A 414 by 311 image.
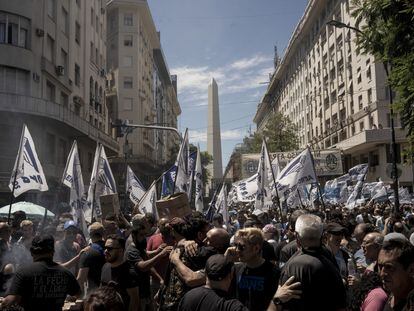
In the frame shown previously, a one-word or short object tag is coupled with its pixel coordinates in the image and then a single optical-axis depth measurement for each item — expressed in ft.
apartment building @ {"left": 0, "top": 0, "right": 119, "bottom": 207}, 81.25
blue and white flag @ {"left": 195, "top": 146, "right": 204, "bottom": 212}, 39.50
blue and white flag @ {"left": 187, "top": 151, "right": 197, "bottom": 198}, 36.81
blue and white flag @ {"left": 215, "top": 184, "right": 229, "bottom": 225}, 39.00
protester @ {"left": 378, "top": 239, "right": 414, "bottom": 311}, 8.74
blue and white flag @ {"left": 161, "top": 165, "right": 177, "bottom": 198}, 39.29
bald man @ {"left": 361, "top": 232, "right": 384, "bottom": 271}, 14.88
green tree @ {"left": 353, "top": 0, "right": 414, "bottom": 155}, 30.01
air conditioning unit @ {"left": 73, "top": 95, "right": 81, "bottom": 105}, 106.93
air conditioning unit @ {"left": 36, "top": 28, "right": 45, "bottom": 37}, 86.74
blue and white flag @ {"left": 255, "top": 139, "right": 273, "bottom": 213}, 36.52
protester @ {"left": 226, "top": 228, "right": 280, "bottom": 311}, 11.96
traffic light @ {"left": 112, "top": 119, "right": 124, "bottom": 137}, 70.80
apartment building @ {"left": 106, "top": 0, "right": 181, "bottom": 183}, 191.83
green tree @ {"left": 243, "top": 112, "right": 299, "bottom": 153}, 153.48
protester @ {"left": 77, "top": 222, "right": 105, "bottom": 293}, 17.81
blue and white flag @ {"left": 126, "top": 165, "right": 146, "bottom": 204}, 43.50
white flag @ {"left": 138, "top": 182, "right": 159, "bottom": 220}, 35.15
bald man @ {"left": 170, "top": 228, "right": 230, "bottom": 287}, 12.41
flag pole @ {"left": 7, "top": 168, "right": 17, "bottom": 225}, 29.75
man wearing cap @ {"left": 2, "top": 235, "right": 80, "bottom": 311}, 13.14
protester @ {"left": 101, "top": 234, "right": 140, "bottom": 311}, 15.16
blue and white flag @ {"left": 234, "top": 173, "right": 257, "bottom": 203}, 46.39
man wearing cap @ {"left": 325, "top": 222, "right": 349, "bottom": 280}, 17.56
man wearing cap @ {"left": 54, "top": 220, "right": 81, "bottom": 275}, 23.39
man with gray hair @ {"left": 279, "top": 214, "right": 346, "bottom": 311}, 10.35
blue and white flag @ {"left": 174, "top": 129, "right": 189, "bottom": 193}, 34.12
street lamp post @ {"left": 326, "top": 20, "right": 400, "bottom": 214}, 52.49
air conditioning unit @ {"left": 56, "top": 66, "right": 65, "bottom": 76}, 93.86
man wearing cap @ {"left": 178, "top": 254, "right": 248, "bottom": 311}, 9.69
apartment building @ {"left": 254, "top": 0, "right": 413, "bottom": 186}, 113.77
